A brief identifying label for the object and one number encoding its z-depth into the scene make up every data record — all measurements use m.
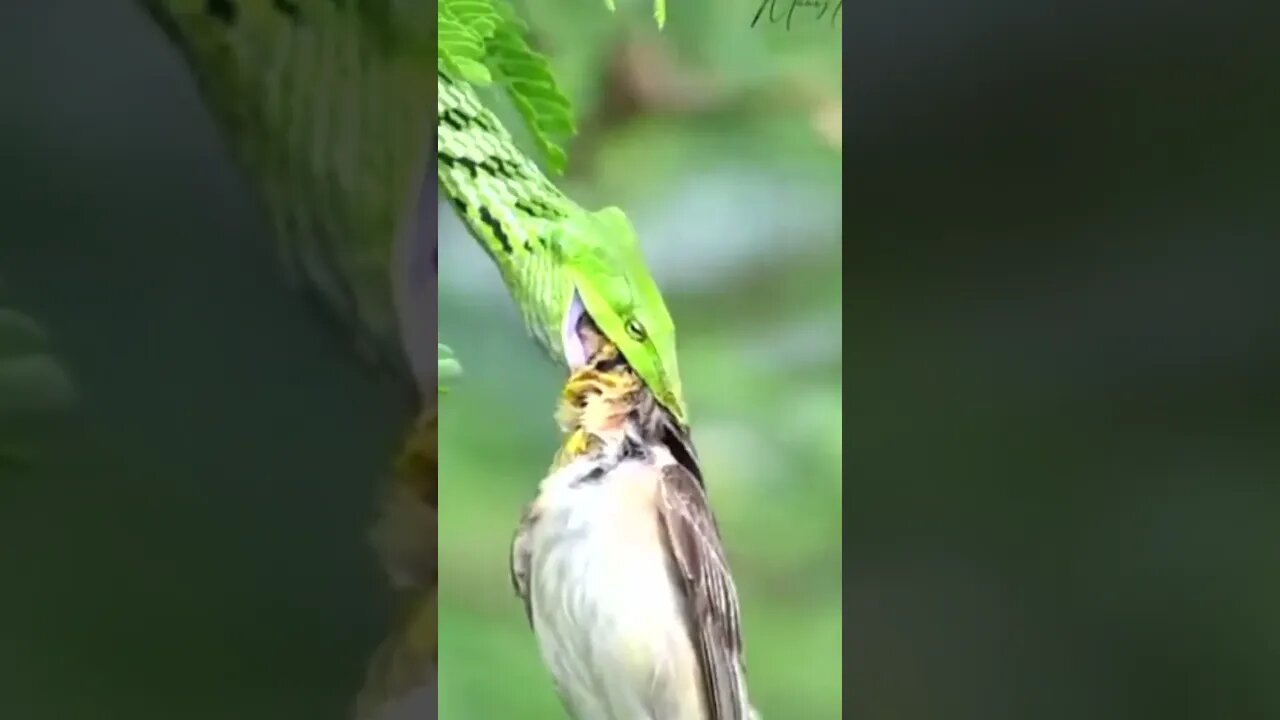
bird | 2.78
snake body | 2.77
